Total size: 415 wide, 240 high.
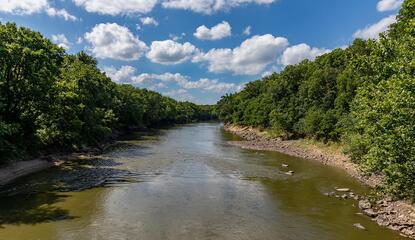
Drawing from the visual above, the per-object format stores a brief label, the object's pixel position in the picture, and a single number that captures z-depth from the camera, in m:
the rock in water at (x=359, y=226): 23.56
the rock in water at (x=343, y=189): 33.32
